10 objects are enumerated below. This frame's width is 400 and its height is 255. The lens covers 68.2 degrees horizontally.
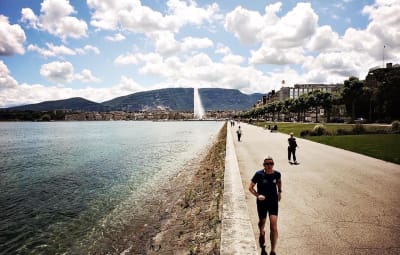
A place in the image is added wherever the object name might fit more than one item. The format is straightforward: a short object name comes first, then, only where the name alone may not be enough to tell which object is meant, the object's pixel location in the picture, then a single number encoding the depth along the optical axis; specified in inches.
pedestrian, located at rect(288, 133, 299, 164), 735.7
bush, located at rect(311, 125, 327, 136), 1588.8
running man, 245.4
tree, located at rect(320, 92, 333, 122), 3629.4
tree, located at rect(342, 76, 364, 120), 3083.2
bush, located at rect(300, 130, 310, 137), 1627.5
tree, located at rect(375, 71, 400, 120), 2701.8
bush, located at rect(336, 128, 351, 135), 1571.4
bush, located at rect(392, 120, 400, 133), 1492.5
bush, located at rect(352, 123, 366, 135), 1582.2
